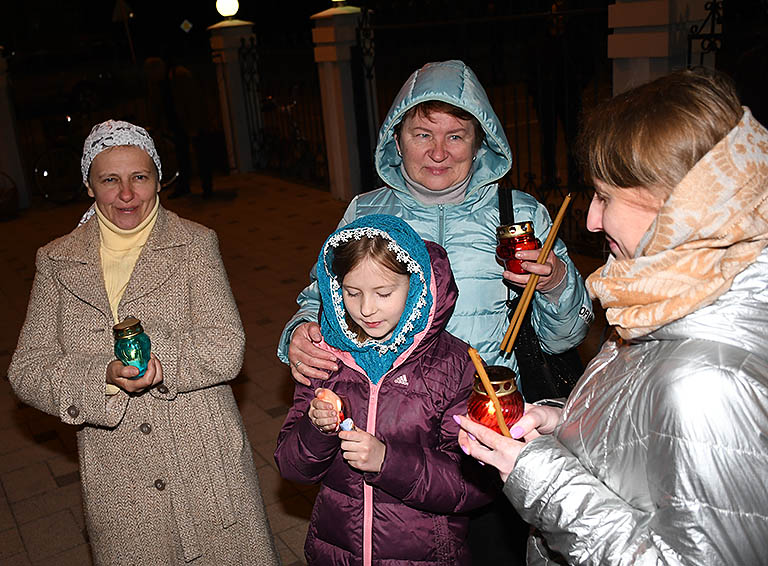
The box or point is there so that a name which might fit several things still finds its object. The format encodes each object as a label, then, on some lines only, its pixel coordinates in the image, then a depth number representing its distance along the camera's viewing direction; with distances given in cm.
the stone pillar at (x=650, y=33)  627
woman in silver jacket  139
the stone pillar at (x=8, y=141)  1182
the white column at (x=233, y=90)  1359
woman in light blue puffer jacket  272
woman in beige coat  269
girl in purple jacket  237
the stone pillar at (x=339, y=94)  1062
